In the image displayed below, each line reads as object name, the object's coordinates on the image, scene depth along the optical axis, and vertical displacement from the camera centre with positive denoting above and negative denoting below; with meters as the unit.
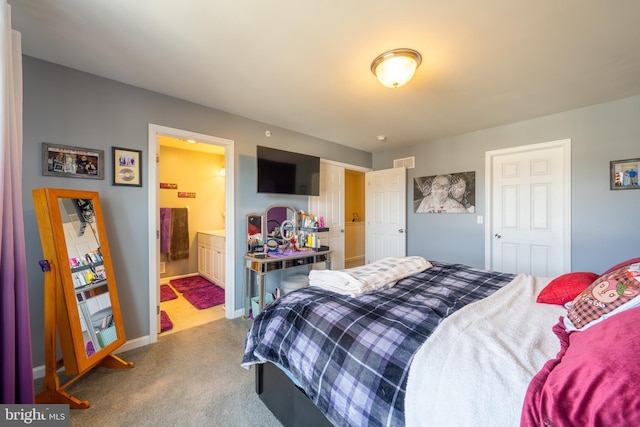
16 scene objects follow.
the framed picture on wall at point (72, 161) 1.87 +0.41
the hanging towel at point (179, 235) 4.27 -0.40
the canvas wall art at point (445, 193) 3.46 +0.29
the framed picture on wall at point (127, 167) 2.16 +0.41
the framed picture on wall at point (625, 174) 2.41 +0.39
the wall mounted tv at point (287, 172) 2.96 +0.52
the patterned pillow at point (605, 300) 0.91 -0.35
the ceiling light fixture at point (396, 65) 1.74 +1.08
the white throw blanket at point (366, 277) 1.49 -0.44
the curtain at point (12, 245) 1.10 -0.15
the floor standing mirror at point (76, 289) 1.57 -0.56
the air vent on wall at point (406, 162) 4.02 +0.84
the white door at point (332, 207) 3.76 +0.08
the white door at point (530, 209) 2.82 +0.04
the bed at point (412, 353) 0.73 -0.52
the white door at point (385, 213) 4.01 -0.02
